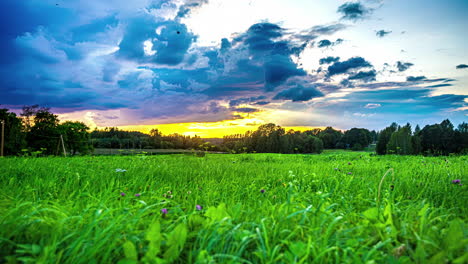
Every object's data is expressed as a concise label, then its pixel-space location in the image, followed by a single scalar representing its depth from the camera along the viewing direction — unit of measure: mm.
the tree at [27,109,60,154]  41500
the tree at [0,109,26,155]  33656
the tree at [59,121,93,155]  46312
